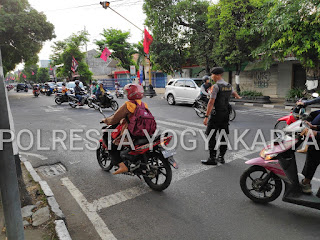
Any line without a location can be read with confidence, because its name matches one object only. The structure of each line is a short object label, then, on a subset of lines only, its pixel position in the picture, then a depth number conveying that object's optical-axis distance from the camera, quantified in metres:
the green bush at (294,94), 13.48
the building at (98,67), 52.05
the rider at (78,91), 13.95
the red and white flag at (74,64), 33.85
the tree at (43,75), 73.50
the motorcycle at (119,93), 21.42
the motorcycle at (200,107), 9.64
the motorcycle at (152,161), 3.55
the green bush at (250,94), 15.30
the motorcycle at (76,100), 13.84
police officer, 4.51
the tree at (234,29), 14.28
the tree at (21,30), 21.11
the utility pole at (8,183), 1.97
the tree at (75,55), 40.06
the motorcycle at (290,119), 4.98
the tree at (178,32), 17.64
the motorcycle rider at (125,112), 3.58
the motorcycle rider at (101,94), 12.64
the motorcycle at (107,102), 12.74
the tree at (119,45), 29.86
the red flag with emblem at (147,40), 18.92
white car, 13.56
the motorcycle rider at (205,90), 9.51
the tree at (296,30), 10.95
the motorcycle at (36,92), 25.35
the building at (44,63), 92.06
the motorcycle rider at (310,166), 3.01
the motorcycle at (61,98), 16.20
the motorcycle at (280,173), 2.90
